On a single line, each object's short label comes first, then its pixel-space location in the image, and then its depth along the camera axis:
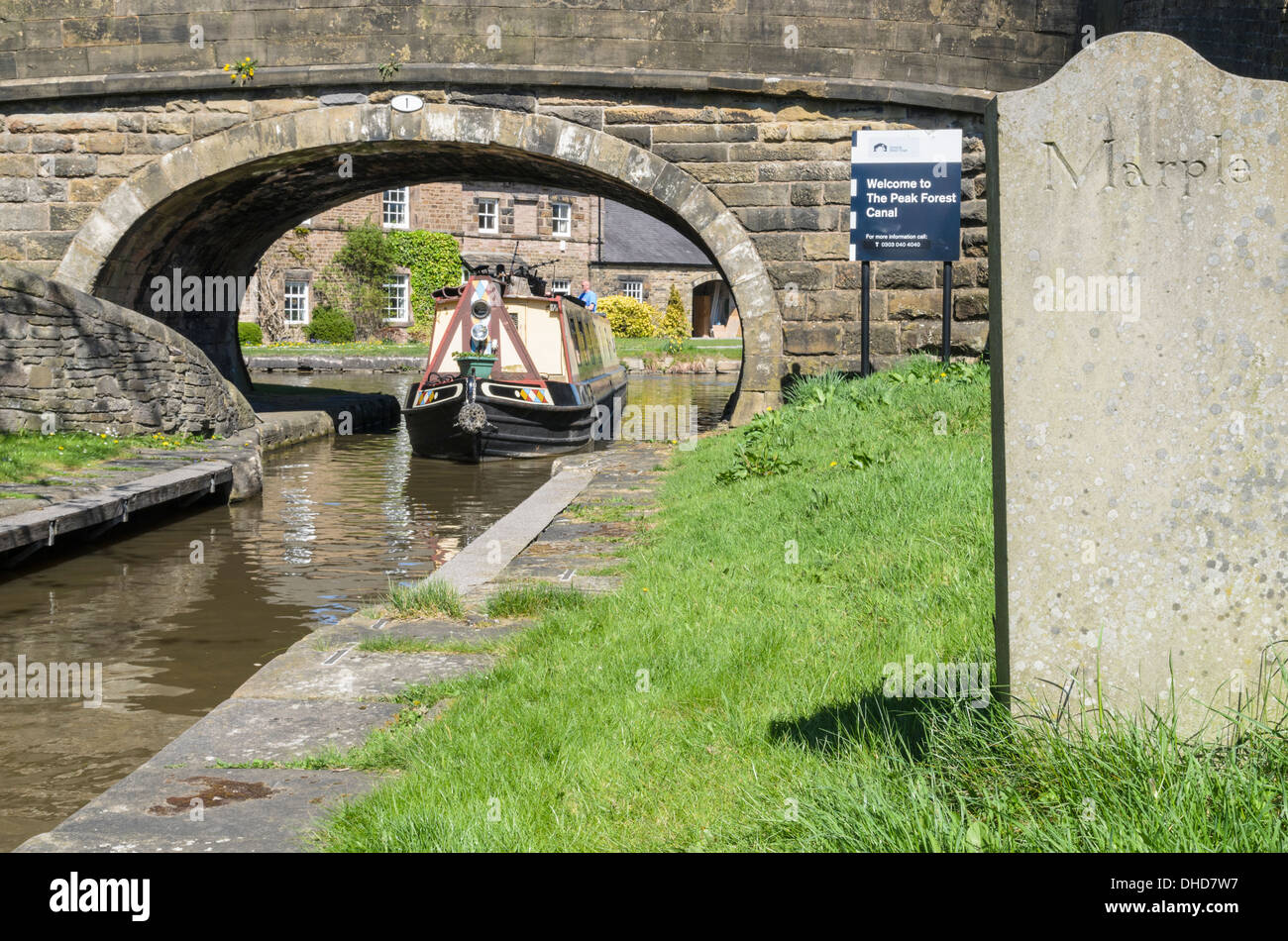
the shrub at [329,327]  37.09
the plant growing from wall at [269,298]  36.78
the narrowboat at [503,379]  15.77
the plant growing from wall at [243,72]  13.57
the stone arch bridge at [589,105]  13.40
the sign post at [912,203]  11.91
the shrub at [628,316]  43.09
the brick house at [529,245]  38.00
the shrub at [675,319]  45.00
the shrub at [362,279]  38.12
